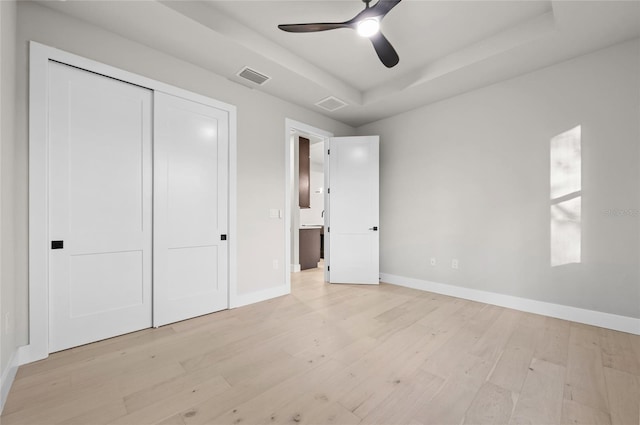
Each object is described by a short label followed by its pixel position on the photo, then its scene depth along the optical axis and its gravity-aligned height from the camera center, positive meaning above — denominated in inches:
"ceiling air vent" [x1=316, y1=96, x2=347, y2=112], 145.9 +61.5
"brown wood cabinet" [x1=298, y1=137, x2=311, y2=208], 222.2 +35.0
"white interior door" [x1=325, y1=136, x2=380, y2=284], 170.2 +1.6
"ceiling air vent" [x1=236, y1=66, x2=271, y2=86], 116.7 +61.3
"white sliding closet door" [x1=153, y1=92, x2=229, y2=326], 104.3 +1.4
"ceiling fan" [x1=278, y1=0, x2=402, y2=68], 75.9 +57.1
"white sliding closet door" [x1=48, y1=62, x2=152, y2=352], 83.5 +1.6
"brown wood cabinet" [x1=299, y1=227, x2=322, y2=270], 214.8 -28.8
